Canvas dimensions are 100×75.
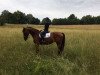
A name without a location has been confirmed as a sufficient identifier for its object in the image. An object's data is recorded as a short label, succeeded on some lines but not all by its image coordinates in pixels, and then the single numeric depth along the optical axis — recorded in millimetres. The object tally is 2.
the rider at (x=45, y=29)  4111
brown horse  4198
